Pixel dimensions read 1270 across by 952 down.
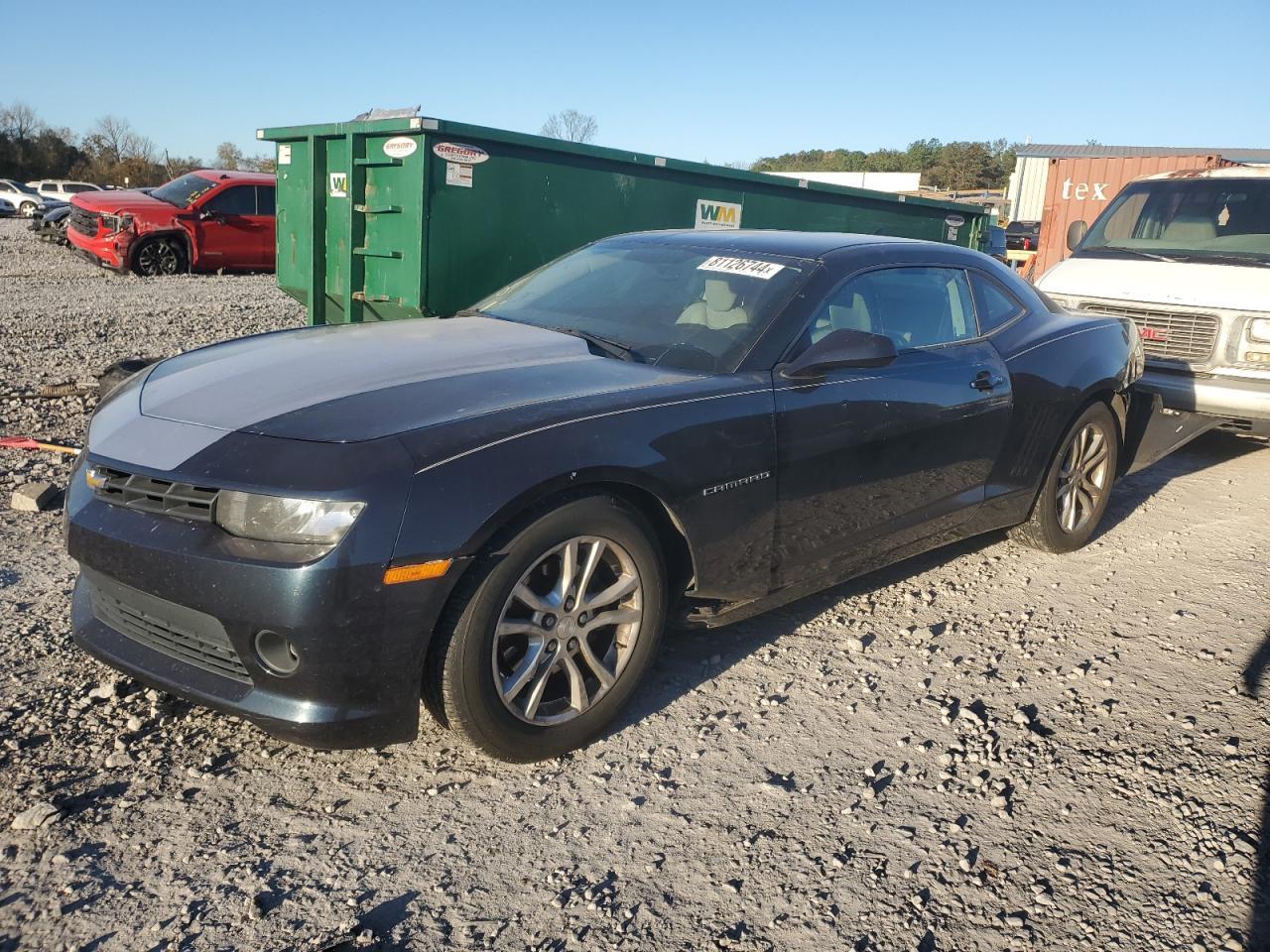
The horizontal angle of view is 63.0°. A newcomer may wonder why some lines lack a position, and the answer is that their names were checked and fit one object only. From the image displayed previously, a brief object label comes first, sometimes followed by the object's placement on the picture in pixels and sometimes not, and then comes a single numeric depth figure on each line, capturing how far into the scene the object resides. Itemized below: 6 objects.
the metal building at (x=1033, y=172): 36.57
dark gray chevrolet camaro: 2.64
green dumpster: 6.88
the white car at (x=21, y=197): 34.09
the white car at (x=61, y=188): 36.50
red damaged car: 15.35
